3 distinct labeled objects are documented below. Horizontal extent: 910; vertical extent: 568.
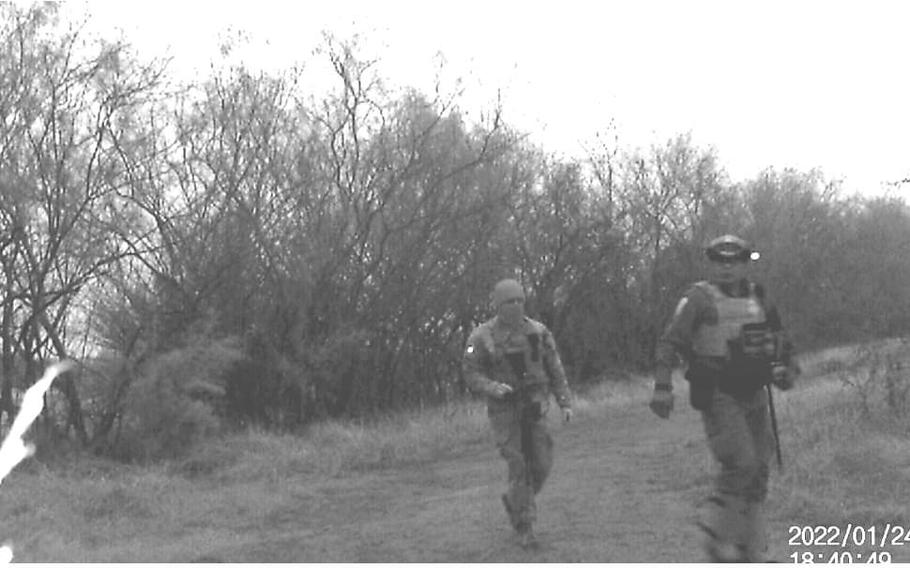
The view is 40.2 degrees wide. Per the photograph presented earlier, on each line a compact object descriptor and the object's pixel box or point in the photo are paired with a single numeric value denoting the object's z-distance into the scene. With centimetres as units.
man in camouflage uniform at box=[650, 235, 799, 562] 711
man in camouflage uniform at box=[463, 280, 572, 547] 877
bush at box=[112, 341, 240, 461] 1989
